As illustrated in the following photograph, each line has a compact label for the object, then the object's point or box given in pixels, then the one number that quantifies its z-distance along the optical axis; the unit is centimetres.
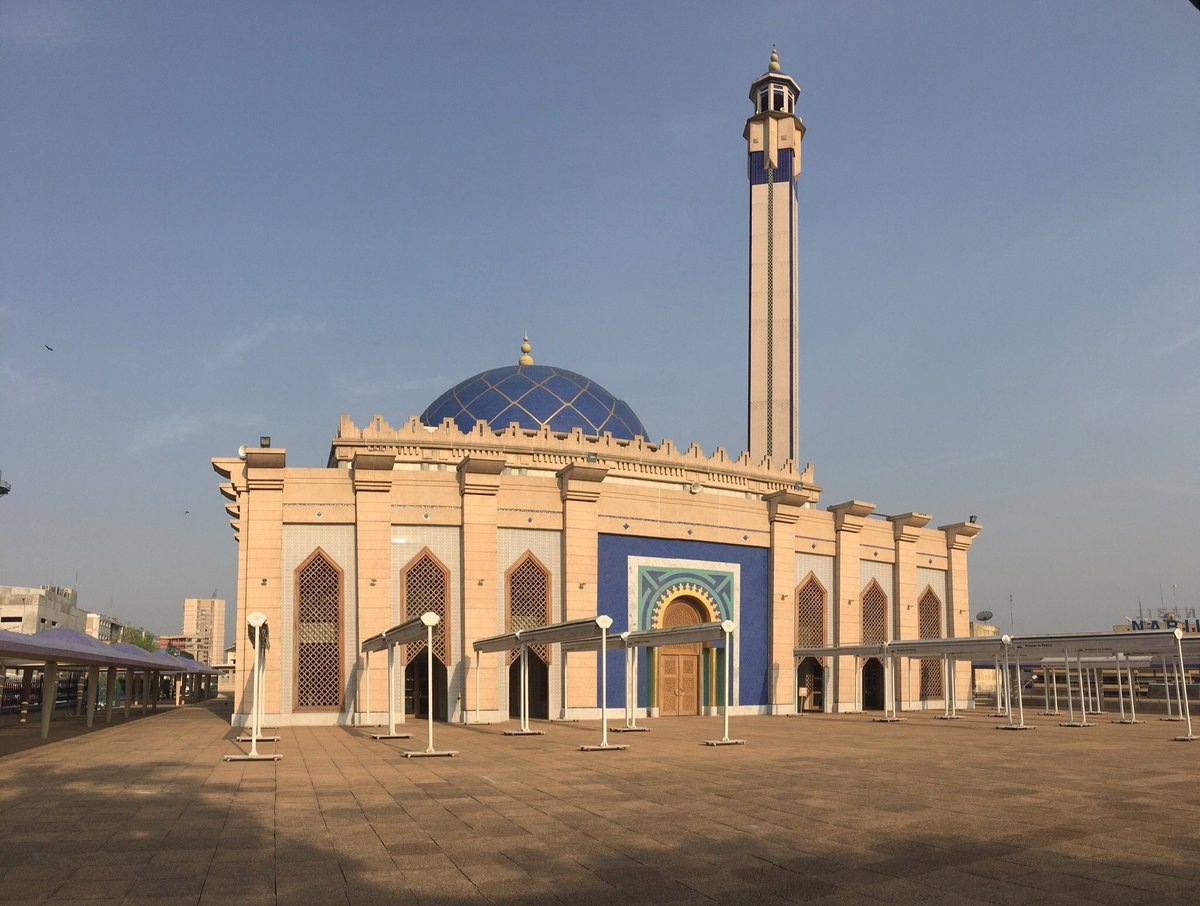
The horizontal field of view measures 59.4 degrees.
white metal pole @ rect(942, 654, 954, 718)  2919
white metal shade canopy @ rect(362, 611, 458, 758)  1807
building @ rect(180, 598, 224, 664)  19250
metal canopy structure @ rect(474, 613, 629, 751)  1942
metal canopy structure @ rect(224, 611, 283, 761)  1644
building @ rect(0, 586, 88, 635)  9588
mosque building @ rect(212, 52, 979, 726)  2641
